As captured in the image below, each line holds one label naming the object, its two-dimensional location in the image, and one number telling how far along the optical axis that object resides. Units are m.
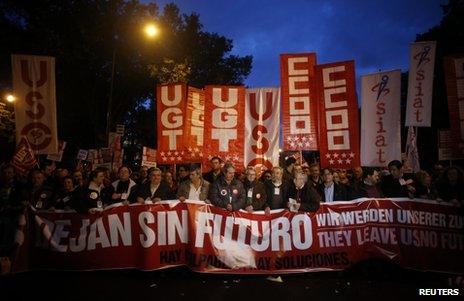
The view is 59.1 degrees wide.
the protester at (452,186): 7.16
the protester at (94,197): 7.45
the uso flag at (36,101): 9.29
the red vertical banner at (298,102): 9.60
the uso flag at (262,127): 9.85
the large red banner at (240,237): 7.10
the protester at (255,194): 7.62
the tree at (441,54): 30.66
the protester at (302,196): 7.33
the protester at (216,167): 8.74
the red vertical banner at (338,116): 9.16
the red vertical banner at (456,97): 8.99
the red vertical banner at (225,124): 9.88
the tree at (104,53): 22.86
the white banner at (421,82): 9.98
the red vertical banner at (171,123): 10.70
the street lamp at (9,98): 23.00
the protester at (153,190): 7.73
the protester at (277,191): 7.58
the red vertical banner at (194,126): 10.84
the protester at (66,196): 7.57
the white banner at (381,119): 9.28
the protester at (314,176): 8.70
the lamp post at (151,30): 17.65
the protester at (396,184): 7.63
